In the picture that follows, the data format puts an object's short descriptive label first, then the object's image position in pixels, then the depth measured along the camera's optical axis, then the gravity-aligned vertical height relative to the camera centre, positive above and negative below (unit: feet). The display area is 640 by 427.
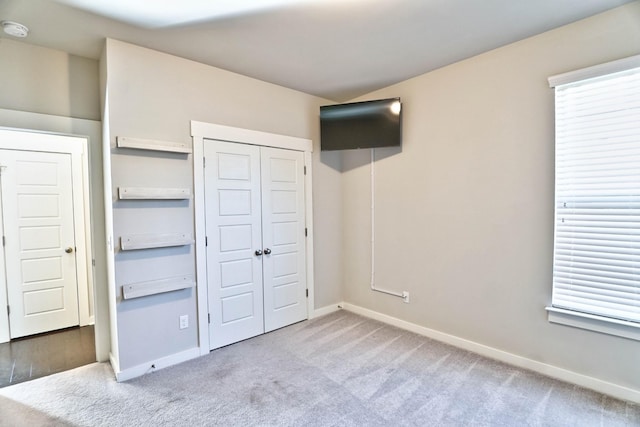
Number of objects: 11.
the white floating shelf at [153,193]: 7.93 +0.37
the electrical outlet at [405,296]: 11.19 -3.40
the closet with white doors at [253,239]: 9.78 -1.18
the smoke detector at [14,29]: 7.10 +4.26
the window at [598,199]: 6.87 +0.04
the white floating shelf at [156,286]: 8.07 -2.20
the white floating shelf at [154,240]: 8.04 -0.93
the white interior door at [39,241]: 11.05 -1.24
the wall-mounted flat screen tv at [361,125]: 10.85 +2.96
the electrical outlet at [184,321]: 9.10 -3.42
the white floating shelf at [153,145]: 7.90 +1.68
